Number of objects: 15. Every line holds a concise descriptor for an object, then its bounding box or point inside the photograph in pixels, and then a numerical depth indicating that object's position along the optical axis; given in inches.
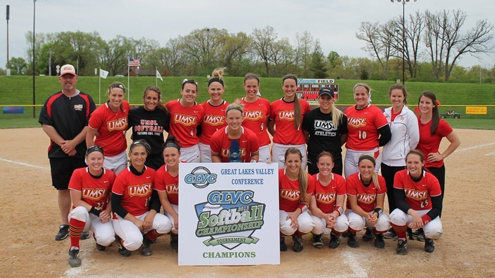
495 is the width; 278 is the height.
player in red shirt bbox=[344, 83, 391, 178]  188.7
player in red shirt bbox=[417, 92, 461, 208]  190.7
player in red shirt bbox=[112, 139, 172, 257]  166.1
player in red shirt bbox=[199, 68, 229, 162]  205.3
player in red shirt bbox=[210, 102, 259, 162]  179.3
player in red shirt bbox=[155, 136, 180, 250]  171.9
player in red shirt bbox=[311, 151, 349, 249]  173.3
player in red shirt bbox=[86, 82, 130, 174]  186.7
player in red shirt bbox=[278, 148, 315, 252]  170.6
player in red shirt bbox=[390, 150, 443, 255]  169.5
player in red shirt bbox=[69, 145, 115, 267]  166.1
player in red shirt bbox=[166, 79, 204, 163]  201.2
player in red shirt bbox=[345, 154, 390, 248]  174.9
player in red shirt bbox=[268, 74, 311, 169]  200.5
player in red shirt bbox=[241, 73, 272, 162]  202.4
